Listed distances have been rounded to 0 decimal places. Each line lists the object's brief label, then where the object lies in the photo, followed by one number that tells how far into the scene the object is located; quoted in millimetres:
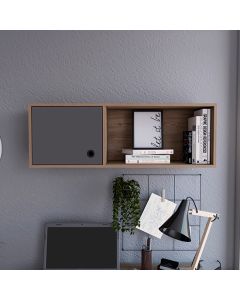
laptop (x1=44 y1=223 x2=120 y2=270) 1616
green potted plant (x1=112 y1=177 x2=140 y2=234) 1596
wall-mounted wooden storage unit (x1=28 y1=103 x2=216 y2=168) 1494
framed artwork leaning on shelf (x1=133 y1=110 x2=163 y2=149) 1604
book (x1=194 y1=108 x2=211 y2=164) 1503
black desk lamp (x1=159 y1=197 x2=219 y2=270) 1394
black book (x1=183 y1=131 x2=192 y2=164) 1550
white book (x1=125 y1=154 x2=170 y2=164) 1523
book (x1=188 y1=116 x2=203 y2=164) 1508
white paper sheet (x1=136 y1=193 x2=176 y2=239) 1717
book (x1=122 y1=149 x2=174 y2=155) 1527
